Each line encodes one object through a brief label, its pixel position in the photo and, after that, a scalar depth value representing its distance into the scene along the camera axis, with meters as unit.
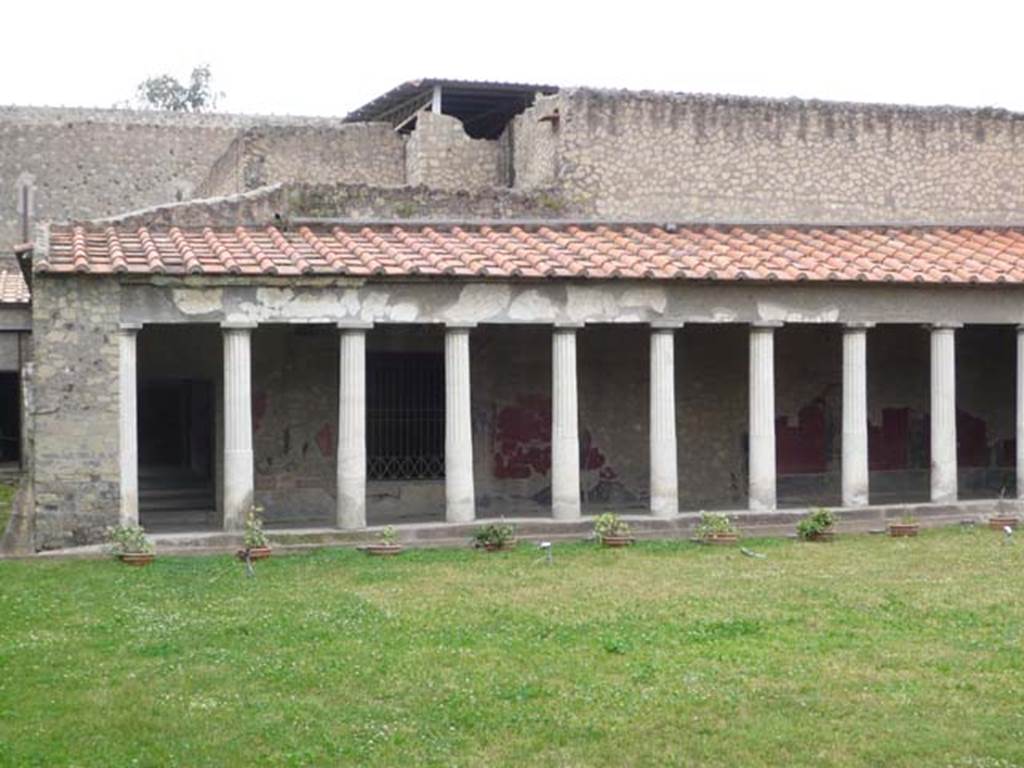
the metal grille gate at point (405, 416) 20.42
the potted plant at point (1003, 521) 19.06
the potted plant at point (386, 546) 16.66
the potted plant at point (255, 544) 16.34
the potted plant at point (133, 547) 15.82
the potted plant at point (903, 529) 18.25
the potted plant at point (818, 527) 17.77
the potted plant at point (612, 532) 17.39
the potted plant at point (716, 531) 17.69
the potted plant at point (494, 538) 17.06
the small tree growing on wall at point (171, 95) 61.56
